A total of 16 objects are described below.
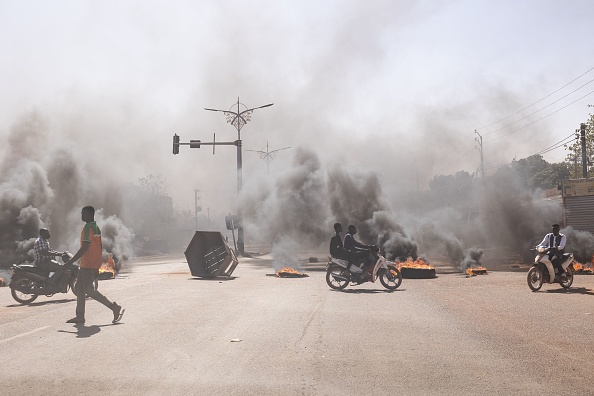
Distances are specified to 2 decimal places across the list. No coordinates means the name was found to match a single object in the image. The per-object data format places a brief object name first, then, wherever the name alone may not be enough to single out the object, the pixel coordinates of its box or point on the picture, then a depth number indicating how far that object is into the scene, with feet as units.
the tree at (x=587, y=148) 135.85
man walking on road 31.01
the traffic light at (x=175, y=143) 110.11
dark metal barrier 69.67
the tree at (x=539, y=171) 200.85
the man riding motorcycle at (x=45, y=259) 43.75
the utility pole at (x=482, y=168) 200.44
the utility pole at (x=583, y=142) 121.60
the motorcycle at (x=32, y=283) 43.14
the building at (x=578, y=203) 90.12
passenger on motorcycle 50.93
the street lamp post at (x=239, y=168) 127.75
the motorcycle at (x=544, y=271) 47.47
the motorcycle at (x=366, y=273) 50.29
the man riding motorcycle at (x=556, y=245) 47.75
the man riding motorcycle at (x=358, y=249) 50.57
